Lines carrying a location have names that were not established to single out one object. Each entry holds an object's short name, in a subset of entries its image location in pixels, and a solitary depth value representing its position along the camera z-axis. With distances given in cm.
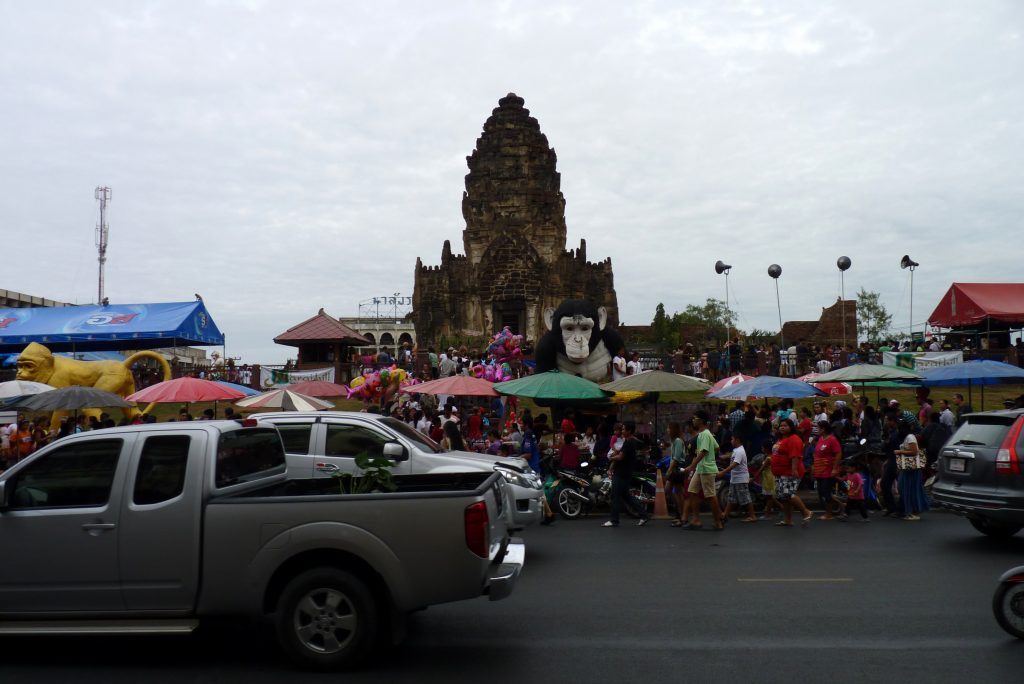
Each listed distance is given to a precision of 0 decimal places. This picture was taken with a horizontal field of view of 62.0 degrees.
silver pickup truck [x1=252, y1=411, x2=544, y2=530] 1003
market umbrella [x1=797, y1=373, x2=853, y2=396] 2038
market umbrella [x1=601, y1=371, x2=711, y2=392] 1534
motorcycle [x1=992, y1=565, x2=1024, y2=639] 637
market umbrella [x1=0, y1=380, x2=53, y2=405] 1703
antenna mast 6194
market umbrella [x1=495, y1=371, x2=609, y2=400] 1573
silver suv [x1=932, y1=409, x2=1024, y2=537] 970
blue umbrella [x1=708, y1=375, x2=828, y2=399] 1502
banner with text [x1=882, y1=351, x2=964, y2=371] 2491
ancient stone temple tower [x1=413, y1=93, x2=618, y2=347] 4856
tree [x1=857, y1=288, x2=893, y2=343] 5944
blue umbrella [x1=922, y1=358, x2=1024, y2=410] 1642
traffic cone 1378
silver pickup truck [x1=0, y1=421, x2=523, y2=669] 556
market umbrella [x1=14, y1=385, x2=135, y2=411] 1550
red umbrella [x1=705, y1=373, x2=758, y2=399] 1764
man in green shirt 1206
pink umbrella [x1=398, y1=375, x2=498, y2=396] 1703
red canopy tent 3092
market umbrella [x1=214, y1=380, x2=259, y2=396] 1886
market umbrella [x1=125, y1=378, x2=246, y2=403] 1653
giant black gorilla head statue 2023
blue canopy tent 3005
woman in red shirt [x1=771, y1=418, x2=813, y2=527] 1251
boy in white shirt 1255
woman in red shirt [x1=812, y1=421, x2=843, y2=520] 1276
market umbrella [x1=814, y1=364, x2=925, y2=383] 1603
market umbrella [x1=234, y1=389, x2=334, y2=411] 1531
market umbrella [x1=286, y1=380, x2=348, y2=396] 1848
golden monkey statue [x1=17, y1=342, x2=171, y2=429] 2083
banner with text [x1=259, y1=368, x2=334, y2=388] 2911
